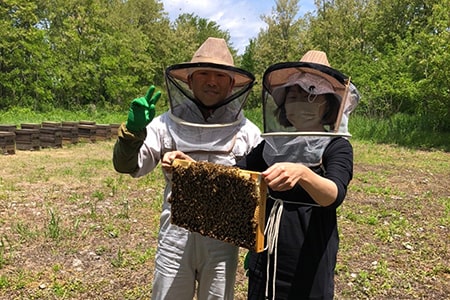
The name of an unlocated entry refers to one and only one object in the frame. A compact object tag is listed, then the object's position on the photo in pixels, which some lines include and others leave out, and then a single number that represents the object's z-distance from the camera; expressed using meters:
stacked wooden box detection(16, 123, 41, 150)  12.10
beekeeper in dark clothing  1.74
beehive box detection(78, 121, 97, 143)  14.52
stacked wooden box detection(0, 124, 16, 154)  10.95
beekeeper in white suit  2.08
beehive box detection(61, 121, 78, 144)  13.80
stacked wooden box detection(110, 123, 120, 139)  16.55
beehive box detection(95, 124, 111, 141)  15.34
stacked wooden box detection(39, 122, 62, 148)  12.89
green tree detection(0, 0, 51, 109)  22.27
